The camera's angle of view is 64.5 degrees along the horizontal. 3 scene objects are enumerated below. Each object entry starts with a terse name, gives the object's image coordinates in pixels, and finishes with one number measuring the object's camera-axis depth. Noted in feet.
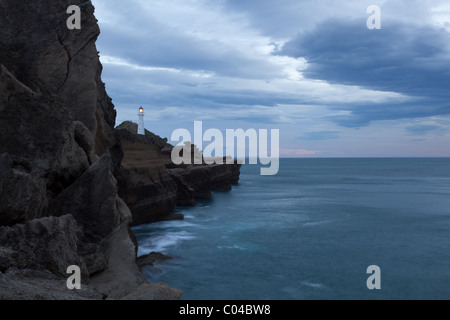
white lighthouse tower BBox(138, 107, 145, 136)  228.22
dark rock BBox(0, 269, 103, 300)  17.60
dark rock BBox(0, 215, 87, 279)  23.50
